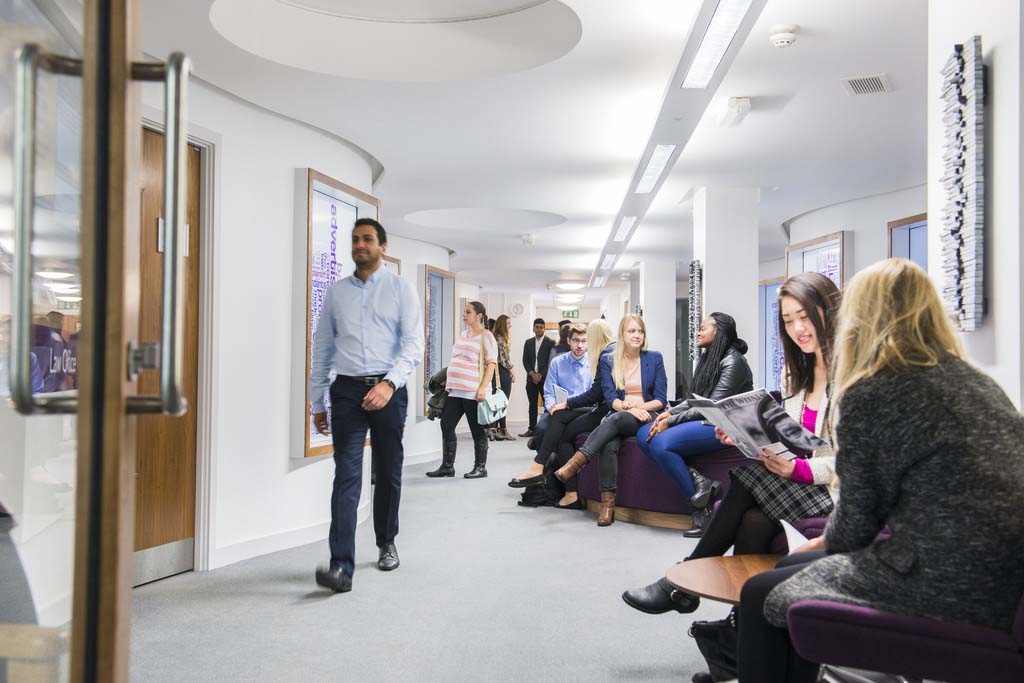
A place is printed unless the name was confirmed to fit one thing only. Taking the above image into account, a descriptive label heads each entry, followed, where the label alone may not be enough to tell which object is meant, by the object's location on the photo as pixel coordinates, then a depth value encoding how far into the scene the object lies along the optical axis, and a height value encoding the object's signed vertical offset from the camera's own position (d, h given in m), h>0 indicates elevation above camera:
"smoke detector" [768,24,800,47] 3.56 +1.45
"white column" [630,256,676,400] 11.87 +0.75
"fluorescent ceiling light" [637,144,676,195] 5.08 +1.28
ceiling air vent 4.24 +1.46
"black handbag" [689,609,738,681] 2.31 -0.87
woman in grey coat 1.41 -0.22
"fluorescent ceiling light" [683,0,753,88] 2.99 +1.29
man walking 3.45 -0.11
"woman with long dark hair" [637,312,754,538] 4.56 -0.42
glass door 1.24 -0.04
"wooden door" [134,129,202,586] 3.63 -0.46
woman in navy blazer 5.04 -0.32
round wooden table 1.92 -0.59
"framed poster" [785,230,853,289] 7.77 +1.00
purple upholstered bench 4.63 -0.80
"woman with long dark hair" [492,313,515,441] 9.39 -0.11
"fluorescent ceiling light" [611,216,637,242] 7.81 +1.28
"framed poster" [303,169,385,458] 4.60 +0.66
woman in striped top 6.86 -0.24
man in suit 10.55 -0.18
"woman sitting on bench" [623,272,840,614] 2.39 -0.37
